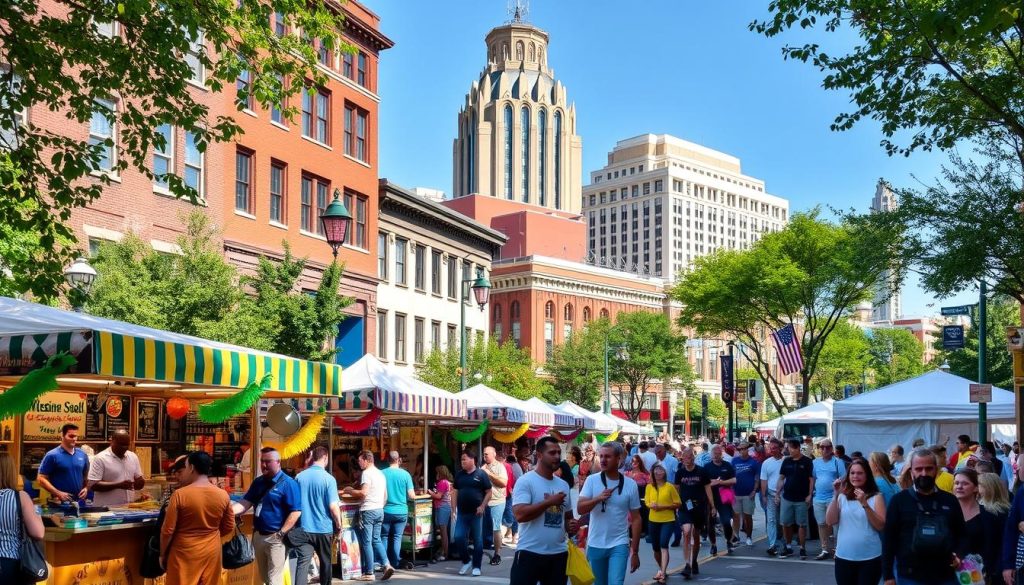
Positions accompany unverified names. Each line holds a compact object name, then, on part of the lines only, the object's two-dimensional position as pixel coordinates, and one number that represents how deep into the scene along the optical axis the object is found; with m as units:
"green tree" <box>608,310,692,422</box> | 84.12
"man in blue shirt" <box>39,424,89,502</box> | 13.43
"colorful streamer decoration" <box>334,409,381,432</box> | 19.56
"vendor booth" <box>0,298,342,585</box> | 10.01
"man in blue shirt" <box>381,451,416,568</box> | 17.22
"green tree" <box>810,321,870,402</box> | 78.19
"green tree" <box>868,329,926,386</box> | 122.19
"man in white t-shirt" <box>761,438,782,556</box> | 19.97
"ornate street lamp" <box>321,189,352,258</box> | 18.59
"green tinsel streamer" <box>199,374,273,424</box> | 12.73
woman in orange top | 9.80
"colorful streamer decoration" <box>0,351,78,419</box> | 9.43
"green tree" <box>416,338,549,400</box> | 46.47
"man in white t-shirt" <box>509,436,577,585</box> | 9.73
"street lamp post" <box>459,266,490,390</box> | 30.48
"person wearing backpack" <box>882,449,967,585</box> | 8.77
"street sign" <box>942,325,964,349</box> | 30.75
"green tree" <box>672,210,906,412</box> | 46.97
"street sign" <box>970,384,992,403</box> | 24.97
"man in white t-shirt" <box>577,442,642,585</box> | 10.89
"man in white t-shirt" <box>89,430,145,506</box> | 13.71
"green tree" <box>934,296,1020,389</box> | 80.06
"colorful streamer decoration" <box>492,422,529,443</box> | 30.20
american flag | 42.09
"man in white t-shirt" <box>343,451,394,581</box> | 16.50
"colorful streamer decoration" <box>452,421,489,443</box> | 26.55
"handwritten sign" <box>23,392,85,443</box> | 20.22
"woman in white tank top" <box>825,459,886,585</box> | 10.05
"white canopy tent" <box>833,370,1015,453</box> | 26.36
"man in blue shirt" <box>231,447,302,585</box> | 12.48
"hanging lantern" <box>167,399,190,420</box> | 18.62
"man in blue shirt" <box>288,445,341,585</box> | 12.91
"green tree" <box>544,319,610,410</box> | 81.56
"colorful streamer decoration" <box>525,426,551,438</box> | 36.14
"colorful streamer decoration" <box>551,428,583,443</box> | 36.22
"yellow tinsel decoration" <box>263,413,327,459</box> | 15.48
